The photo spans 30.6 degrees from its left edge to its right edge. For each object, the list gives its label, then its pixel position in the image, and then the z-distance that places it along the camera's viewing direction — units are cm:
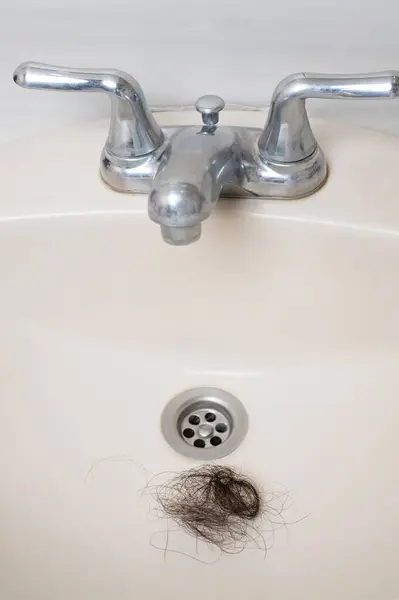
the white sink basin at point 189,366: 45
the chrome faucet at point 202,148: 40
